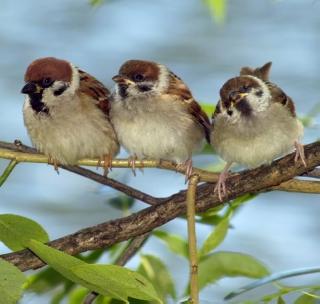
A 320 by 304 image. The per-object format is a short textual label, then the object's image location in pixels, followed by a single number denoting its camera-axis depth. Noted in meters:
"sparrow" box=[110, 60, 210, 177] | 4.91
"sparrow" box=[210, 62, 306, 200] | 4.85
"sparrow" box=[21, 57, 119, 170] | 4.91
